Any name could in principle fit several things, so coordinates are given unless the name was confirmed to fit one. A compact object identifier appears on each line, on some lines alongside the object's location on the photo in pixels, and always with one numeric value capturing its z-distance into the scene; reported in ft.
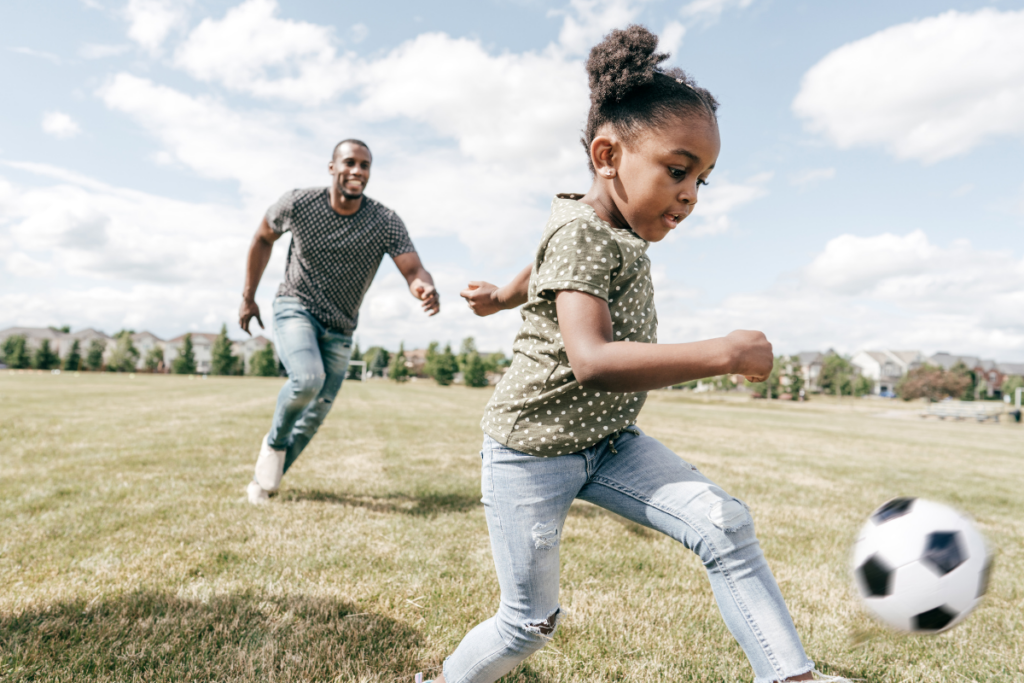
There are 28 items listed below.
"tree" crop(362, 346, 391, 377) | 358.64
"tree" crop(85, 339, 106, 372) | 276.82
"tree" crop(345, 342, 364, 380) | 318.98
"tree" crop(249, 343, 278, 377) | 290.15
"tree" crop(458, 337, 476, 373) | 255.50
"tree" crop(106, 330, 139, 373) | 280.10
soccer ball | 5.62
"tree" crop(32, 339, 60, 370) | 261.85
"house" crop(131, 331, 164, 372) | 425.69
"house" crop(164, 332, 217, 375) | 417.08
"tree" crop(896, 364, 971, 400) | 224.53
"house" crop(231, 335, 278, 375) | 449.89
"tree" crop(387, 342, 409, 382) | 268.21
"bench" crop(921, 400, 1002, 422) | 140.67
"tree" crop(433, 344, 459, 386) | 251.80
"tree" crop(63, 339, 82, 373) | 264.93
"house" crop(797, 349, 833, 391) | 351.67
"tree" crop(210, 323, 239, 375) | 285.64
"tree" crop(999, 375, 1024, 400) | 239.54
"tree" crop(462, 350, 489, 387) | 241.96
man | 15.40
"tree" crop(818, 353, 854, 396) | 242.99
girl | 5.49
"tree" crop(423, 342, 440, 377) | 272.06
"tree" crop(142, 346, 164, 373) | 311.88
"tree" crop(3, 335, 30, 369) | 263.08
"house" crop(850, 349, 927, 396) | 380.78
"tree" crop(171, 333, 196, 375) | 281.13
